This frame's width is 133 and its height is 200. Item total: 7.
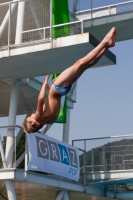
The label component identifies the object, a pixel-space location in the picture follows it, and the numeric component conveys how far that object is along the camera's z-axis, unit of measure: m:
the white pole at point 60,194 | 23.88
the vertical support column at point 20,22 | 20.08
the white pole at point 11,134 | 20.89
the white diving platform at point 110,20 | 21.44
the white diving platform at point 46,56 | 18.36
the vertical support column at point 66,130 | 26.14
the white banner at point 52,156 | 20.80
